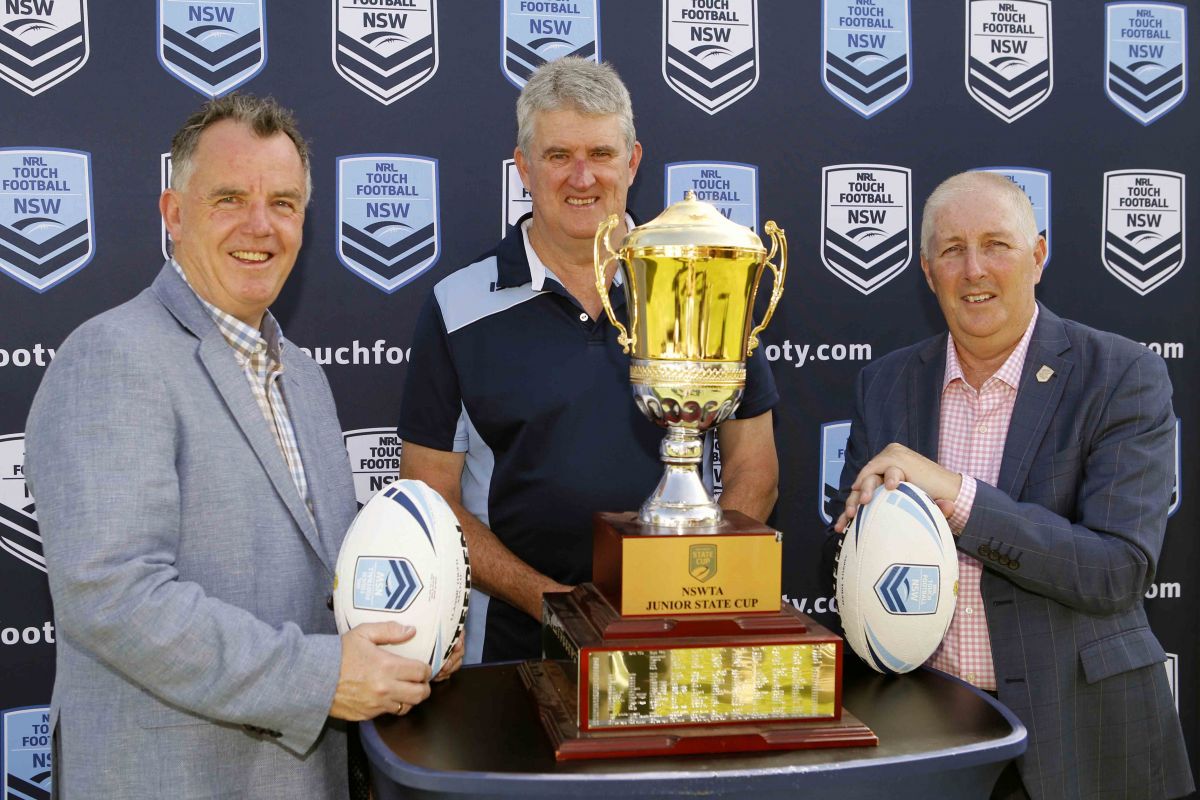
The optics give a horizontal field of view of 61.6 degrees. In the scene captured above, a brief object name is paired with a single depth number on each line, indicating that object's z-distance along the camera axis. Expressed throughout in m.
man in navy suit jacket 1.54
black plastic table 1.09
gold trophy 1.26
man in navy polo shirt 1.94
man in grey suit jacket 1.20
